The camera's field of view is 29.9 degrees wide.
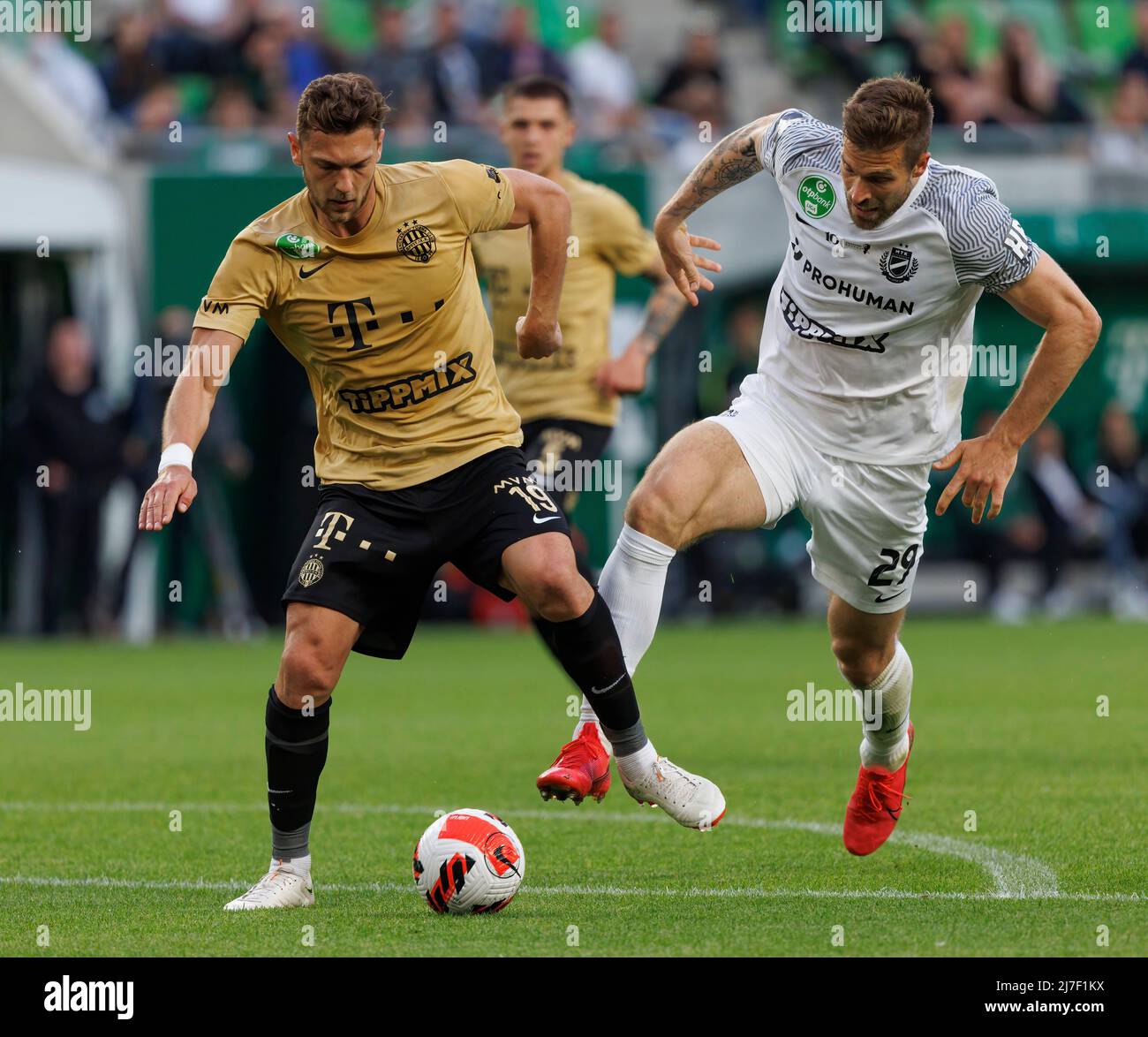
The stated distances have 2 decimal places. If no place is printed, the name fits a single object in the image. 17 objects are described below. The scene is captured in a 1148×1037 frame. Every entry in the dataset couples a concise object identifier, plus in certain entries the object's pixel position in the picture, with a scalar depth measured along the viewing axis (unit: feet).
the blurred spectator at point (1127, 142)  68.54
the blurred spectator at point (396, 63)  64.39
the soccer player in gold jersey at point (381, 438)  21.12
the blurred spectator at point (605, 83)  67.77
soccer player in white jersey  22.31
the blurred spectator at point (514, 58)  67.00
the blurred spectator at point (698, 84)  68.28
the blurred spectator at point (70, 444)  59.21
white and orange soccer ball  20.57
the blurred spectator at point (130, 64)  65.05
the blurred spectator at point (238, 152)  62.18
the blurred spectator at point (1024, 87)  71.36
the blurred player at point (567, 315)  32.68
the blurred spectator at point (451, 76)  65.10
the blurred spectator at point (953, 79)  69.62
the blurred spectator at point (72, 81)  63.00
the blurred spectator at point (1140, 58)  75.36
